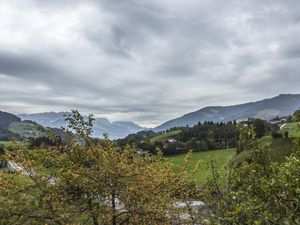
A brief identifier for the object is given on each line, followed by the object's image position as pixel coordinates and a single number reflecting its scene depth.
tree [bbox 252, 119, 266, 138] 62.51
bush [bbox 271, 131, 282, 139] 61.88
